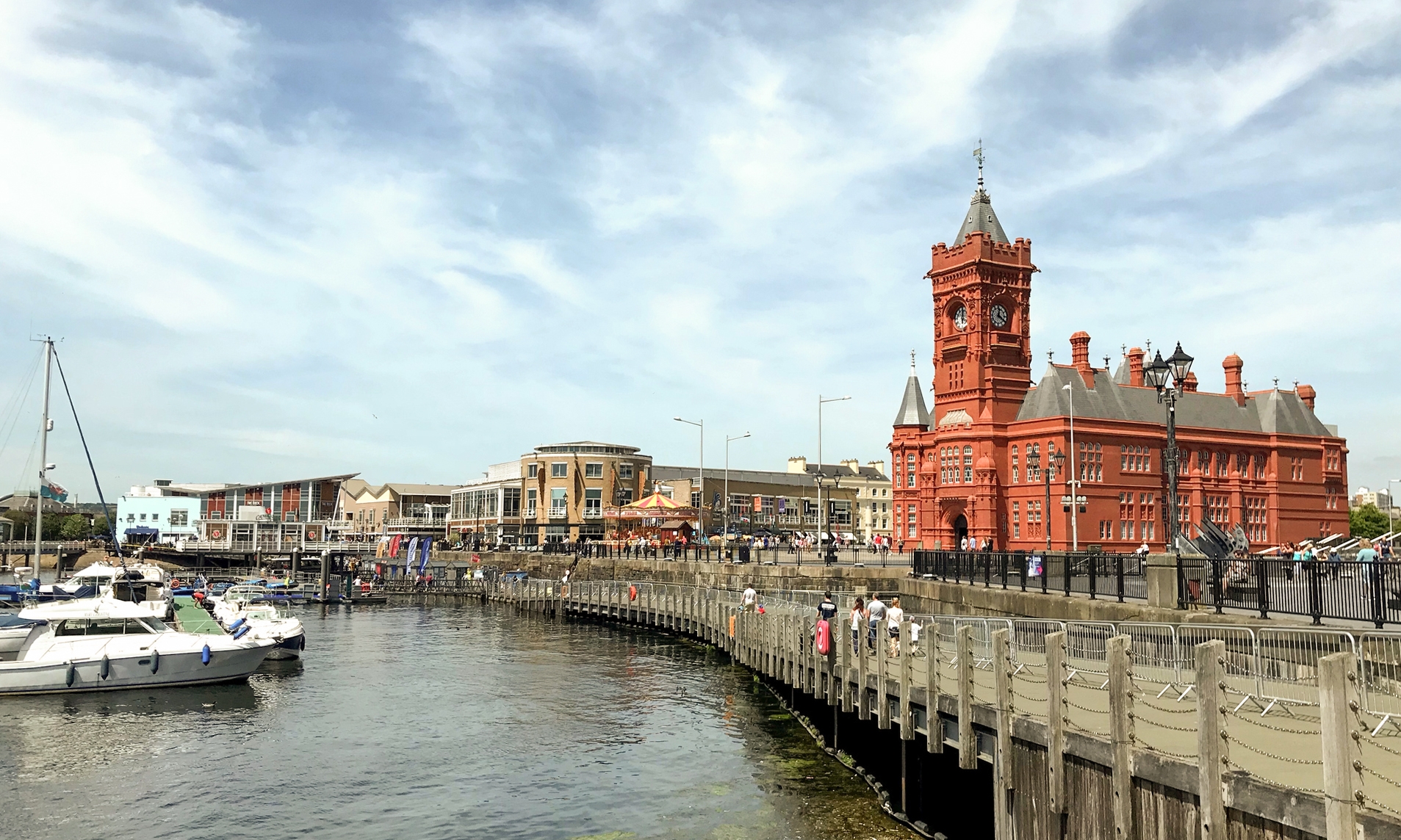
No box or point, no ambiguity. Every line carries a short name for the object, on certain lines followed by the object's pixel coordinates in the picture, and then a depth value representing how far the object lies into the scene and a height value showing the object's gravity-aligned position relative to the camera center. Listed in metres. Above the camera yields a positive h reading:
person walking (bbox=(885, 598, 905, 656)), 21.36 -2.34
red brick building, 64.50 +4.86
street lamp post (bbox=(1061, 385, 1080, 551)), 54.62 +0.63
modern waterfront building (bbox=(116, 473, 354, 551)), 139.38 -0.43
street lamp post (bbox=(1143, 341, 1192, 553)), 23.48 +3.27
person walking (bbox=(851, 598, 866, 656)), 21.75 -2.43
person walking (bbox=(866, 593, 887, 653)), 22.39 -2.43
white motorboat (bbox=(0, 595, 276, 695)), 32.78 -5.04
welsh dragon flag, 68.19 +0.82
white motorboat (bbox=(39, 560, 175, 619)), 43.09 -3.85
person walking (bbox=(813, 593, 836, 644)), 25.68 -2.61
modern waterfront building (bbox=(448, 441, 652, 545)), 106.12 +2.34
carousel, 69.81 -1.21
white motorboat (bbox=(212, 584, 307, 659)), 41.78 -5.05
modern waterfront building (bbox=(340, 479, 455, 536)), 137.12 -0.17
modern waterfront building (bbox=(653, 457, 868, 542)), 115.12 +1.55
